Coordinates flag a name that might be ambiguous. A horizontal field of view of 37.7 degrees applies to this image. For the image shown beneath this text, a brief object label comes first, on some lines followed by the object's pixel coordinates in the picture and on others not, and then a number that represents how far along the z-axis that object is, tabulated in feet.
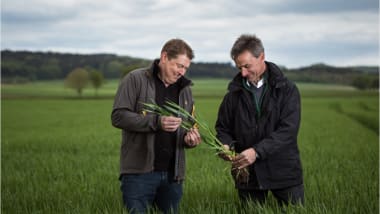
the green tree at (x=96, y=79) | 321.11
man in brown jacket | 16.52
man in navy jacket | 16.76
